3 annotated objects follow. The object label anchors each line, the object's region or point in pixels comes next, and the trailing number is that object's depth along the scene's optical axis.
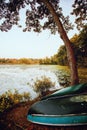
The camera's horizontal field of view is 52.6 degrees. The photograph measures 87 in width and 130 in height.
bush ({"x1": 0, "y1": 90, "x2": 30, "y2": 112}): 4.50
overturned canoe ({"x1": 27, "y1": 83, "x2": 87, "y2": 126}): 2.20
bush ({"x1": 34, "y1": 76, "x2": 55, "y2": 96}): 6.10
